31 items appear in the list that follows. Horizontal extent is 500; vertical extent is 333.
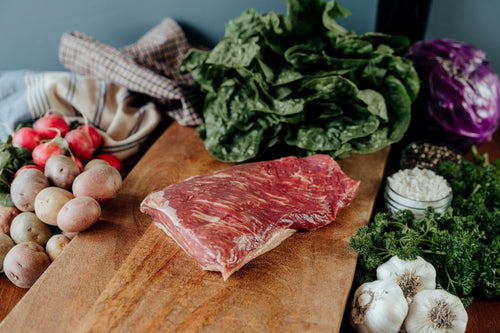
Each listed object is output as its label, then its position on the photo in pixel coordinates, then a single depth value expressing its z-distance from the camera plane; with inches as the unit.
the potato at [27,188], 26.3
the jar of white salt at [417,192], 26.8
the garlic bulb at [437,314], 22.3
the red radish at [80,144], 29.3
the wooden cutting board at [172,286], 21.7
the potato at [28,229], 26.0
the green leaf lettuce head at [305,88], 29.0
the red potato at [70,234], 26.1
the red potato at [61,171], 26.9
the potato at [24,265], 24.5
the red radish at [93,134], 30.8
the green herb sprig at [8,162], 27.8
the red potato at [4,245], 25.4
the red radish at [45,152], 28.3
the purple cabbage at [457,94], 32.7
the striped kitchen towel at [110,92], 33.3
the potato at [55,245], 25.7
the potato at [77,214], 24.8
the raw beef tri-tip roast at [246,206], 23.4
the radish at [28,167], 27.8
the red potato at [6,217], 27.0
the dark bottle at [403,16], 33.7
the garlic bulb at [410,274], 23.7
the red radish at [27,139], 29.8
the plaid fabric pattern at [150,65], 33.6
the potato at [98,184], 26.1
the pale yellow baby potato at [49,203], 25.7
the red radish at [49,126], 30.1
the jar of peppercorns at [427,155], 30.9
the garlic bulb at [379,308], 22.2
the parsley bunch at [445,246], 23.9
